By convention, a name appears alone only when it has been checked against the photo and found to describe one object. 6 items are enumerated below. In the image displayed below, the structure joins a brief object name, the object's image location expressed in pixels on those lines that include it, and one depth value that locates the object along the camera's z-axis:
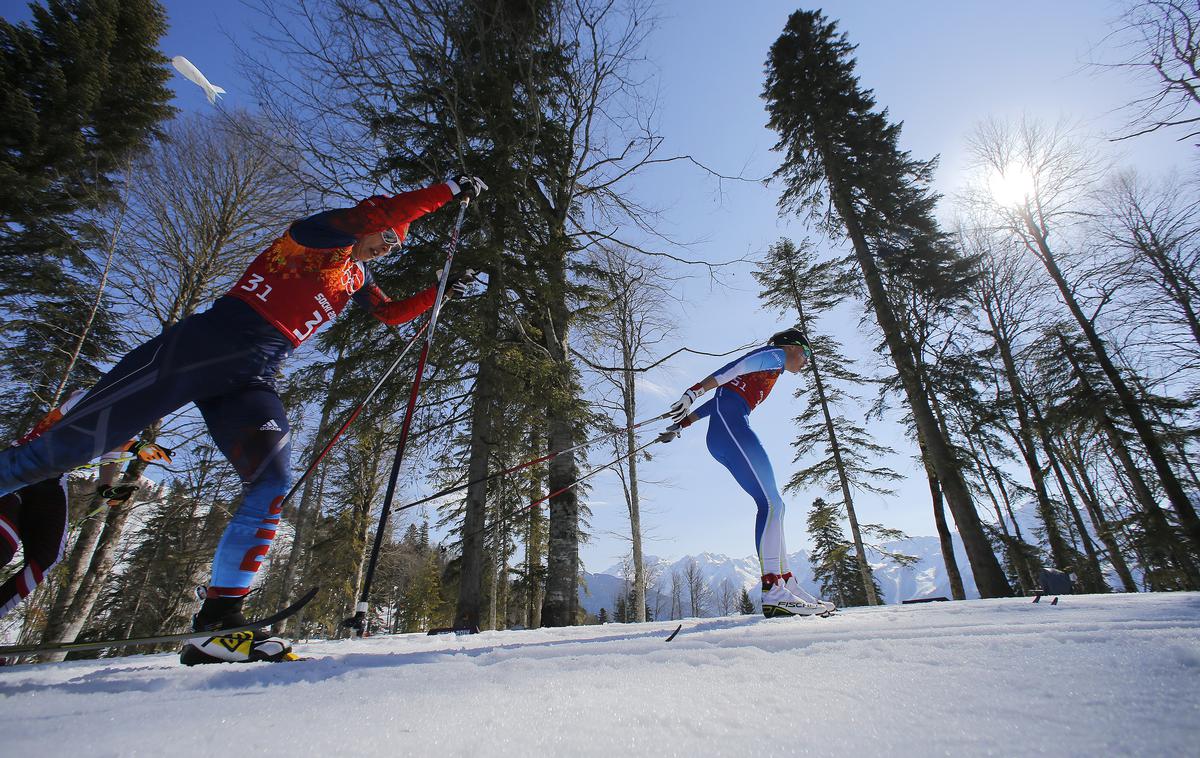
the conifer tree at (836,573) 20.20
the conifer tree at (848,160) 10.26
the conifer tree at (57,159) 7.85
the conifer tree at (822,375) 11.97
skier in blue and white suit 3.19
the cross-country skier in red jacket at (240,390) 1.70
